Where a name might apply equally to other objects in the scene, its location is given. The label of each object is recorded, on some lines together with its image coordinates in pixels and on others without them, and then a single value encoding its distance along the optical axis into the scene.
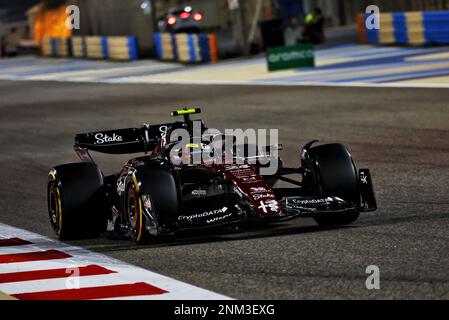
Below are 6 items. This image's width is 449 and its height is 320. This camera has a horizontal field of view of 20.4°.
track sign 31.58
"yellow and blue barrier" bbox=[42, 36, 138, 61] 44.31
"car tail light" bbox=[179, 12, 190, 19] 51.00
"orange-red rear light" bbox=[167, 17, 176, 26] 50.81
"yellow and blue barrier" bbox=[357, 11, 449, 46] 33.41
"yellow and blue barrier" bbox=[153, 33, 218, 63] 38.25
